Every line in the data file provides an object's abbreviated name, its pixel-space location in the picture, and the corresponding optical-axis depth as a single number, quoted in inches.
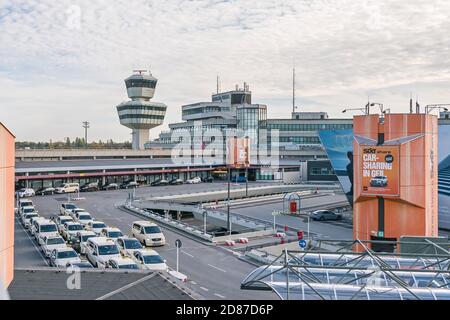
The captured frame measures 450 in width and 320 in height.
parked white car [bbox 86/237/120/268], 752.4
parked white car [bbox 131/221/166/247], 949.8
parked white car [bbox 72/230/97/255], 875.4
